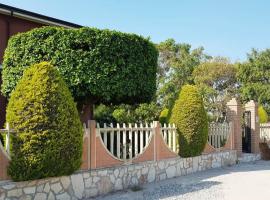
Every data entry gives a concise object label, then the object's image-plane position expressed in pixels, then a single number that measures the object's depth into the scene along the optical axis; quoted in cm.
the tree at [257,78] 3148
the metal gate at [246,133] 1781
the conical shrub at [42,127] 718
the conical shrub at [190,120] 1238
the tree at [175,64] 3047
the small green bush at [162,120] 1592
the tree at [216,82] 3059
